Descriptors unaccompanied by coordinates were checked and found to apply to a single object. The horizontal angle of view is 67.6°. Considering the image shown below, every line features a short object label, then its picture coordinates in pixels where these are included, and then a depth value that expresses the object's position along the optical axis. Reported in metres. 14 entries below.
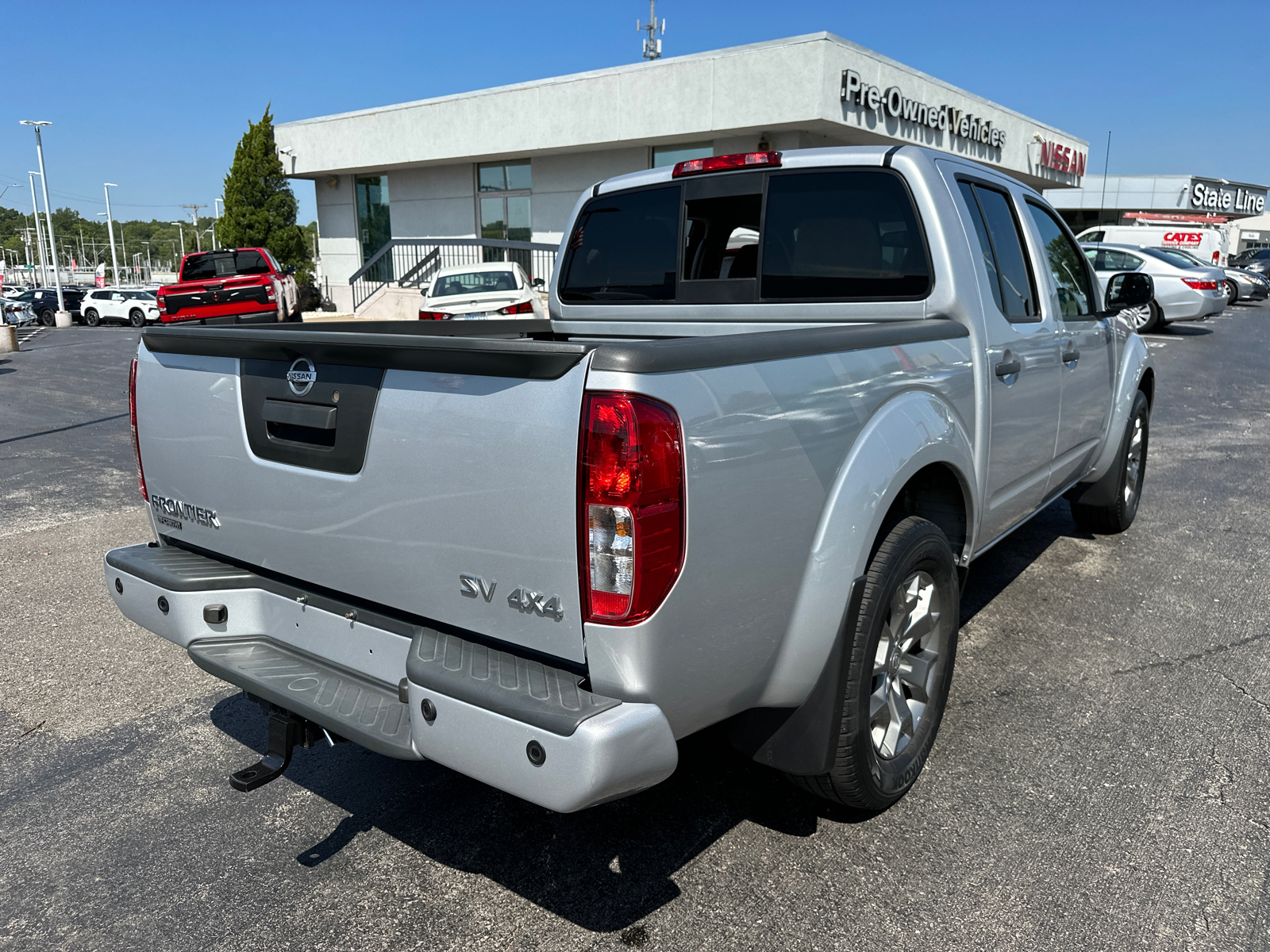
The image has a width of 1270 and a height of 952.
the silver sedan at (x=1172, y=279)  19.02
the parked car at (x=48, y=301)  39.62
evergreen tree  31.47
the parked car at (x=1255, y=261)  42.66
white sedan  13.95
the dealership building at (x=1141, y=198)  51.09
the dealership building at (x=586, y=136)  19.66
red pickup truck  21.36
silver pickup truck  2.03
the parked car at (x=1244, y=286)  30.00
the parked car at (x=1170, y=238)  23.84
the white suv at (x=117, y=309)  38.72
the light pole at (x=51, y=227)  37.56
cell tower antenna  43.59
